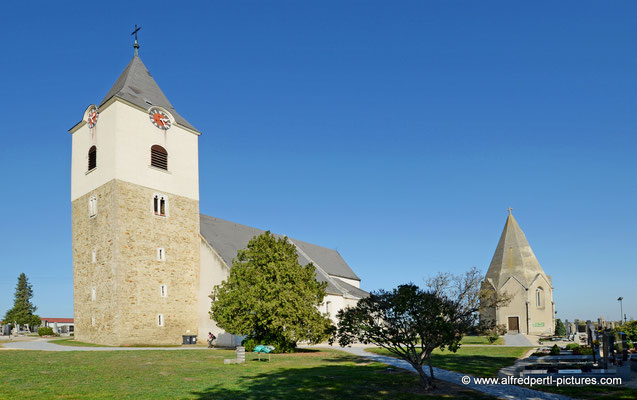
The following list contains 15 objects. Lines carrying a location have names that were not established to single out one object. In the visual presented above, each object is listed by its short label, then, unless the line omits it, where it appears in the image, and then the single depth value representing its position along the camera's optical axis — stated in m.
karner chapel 58.16
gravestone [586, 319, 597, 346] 21.99
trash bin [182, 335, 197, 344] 37.31
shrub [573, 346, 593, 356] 24.53
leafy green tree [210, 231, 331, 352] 28.81
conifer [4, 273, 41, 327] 73.75
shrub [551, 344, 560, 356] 24.70
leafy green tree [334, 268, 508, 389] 15.29
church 35.03
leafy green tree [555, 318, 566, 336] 54.93
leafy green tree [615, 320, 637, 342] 33.88
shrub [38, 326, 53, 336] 56.06
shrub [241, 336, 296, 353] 29.36
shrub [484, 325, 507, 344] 41.65
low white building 81.38
